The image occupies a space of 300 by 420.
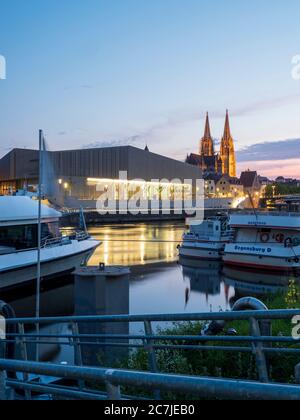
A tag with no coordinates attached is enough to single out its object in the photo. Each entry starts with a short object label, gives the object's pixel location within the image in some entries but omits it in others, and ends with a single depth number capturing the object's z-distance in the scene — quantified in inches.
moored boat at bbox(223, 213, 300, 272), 1092.5
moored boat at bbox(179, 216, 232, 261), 1316.4
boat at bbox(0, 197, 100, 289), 743.1
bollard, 323.3
